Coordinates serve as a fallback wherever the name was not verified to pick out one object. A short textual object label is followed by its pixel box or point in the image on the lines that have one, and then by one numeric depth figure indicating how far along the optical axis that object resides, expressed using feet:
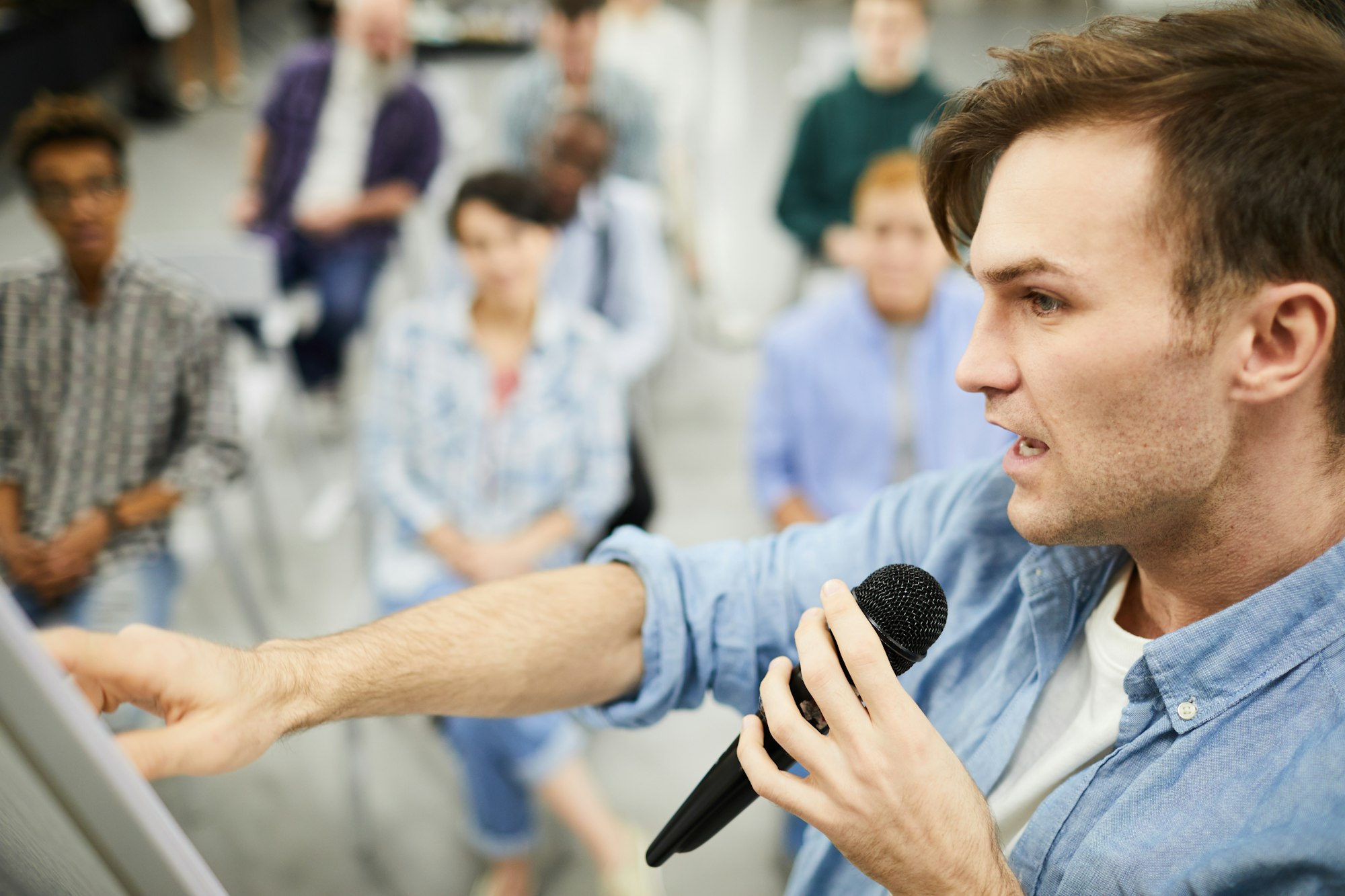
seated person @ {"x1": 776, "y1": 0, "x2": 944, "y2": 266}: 10.15
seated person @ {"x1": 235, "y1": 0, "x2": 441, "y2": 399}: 10.59
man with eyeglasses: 5.80
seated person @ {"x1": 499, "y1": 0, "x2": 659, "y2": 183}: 10.40
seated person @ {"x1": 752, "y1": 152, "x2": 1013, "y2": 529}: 6.79
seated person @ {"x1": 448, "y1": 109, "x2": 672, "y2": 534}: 8.82
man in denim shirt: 2.10
